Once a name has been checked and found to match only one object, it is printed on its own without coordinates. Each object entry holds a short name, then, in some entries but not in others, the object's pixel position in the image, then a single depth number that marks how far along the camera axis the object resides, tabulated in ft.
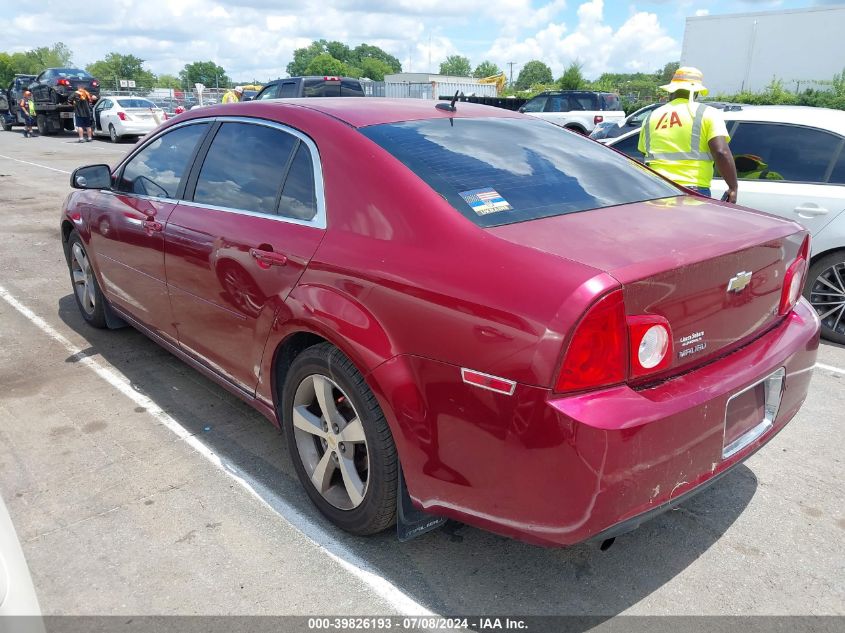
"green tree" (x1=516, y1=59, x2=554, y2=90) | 445.99
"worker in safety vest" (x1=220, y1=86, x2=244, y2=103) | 52.16
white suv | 59.82
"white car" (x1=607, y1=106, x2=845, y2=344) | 16.20
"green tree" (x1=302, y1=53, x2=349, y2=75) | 399.03
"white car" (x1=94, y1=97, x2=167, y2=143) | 71.51
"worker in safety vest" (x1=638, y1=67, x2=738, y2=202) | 15.70
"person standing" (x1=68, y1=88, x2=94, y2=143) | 70.85
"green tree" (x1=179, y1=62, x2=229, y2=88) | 446.19
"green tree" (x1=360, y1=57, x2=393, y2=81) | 523.70
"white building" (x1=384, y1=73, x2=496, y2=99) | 135.64
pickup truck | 49.88
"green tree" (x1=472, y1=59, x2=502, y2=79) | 490.20
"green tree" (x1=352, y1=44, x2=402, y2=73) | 563.07
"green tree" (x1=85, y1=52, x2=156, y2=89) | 386.52
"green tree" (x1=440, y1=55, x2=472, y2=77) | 576.20
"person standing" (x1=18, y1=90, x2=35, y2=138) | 84.53
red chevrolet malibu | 6.58
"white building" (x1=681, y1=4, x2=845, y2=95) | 147.74
